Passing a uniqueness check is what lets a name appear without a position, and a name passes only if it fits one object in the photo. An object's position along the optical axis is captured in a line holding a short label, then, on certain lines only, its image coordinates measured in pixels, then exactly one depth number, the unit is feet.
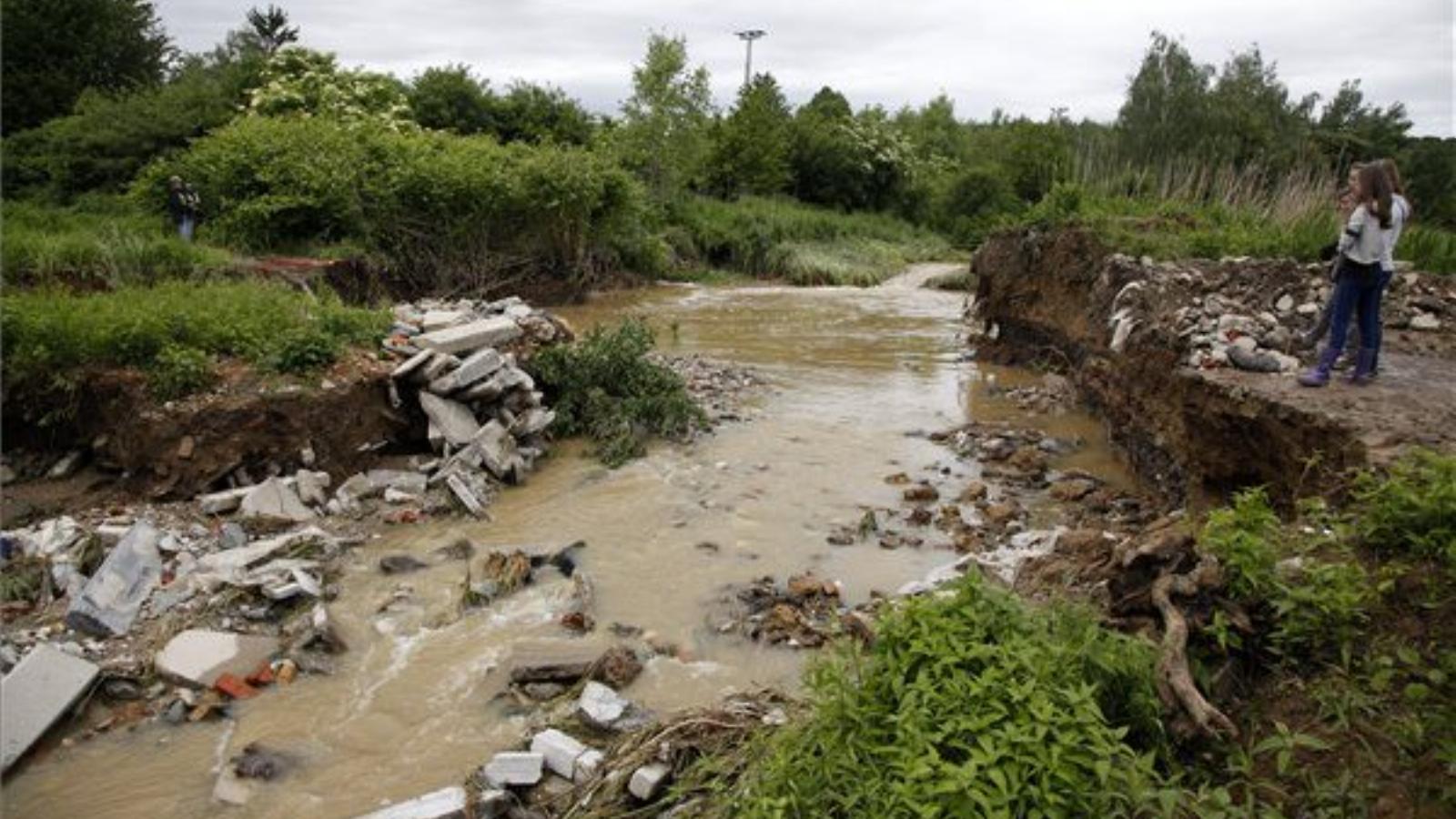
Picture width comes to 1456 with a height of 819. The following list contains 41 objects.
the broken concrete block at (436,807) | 12.62
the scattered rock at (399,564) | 22.06
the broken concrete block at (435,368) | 29.32
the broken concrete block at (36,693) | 14.92
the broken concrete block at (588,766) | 13.57
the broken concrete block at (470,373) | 29.17
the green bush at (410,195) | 55.67
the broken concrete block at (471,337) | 30.25
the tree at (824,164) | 117.39
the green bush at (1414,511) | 11.83
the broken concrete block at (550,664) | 16.99
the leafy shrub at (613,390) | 32.22
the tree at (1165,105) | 96.22
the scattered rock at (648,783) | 12.37
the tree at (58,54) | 82.48
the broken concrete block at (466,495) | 25.73
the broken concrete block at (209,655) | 16.90
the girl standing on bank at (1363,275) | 20.90
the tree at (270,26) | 155.22
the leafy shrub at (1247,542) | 12.06
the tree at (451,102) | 88.38
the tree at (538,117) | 91.91
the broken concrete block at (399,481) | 26.84
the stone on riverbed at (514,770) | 13.47
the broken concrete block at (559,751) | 13.78
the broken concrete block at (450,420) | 28.78
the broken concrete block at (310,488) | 25.39
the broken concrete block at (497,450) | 28.14
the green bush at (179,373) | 25.31
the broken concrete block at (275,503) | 23.99
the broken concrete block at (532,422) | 30.48
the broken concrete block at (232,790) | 14.07
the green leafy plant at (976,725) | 9.27
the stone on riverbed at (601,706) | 15.08
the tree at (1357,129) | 101.41
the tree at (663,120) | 94.79
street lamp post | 157.58
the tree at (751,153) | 109.91
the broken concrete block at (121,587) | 18.53
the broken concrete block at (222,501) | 23.94
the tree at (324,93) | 72.79
